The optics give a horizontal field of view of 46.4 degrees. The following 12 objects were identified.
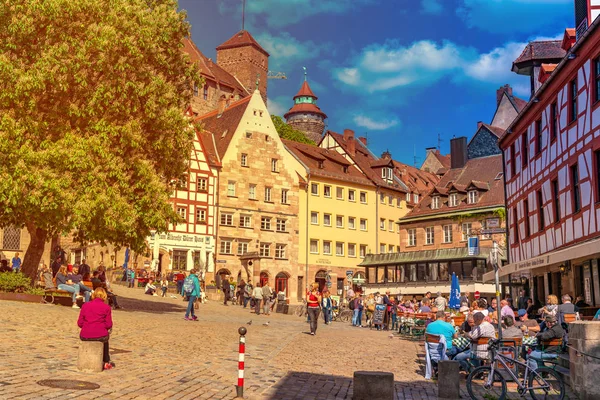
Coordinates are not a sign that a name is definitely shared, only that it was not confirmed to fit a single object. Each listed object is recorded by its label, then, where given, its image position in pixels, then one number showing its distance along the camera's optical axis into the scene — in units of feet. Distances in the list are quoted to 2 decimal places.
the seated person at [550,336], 45.38
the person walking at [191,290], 76.23
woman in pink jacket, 37.99
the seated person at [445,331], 44.80
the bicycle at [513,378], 34.40
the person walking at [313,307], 72.64
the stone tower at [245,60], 329.93
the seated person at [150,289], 126.21
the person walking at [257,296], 106.83
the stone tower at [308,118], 347.56
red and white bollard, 32.83
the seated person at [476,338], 42.65
